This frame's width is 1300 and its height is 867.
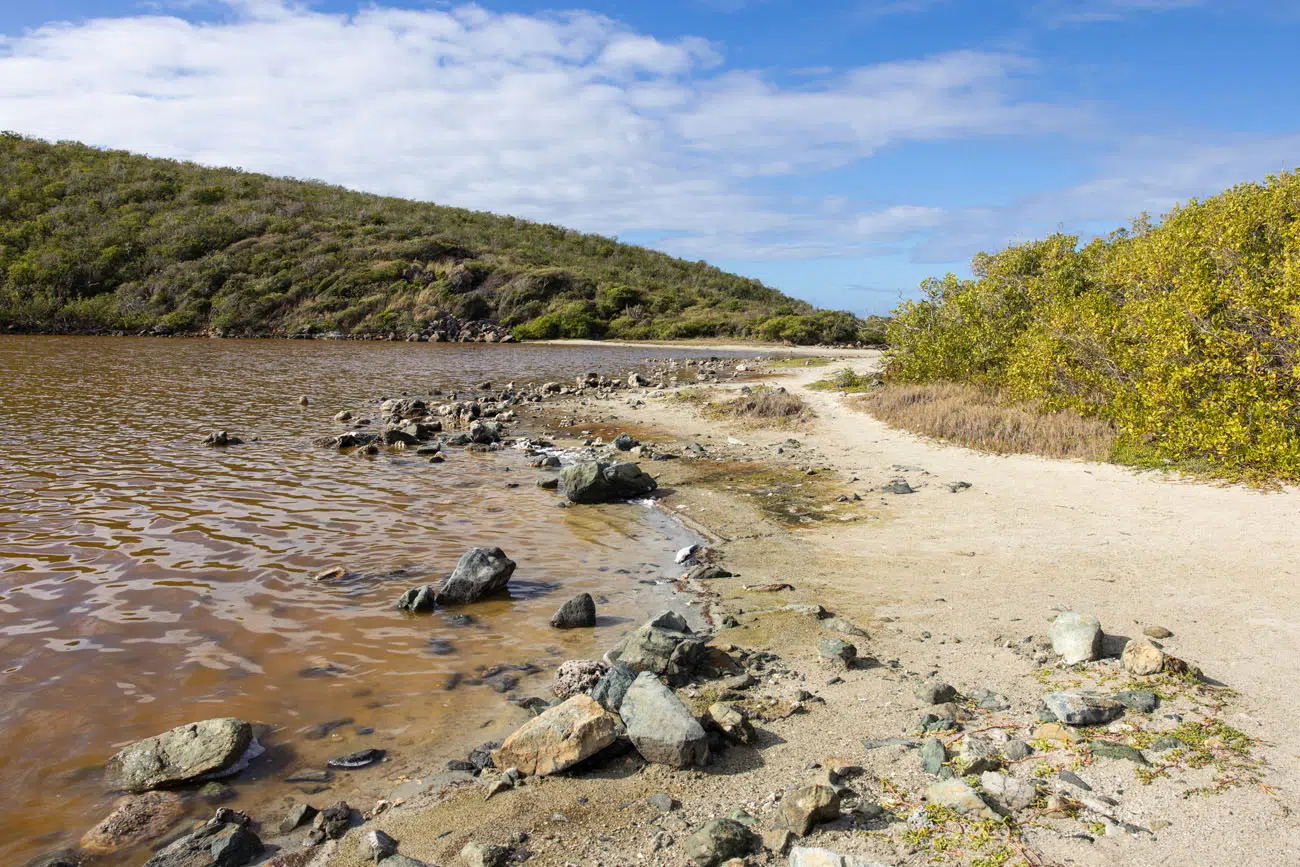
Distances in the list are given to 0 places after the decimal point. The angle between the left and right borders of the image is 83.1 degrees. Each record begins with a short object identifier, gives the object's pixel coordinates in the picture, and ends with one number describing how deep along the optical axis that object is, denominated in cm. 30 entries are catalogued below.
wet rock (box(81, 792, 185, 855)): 394
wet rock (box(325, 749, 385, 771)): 464
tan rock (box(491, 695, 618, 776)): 430
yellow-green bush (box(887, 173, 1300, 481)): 1060
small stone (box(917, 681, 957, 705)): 494
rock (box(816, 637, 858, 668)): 566
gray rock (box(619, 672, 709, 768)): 427
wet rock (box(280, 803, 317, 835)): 404
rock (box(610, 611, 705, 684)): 557
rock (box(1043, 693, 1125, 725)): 444
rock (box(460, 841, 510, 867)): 352
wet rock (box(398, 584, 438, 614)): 720
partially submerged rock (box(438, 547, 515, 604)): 741
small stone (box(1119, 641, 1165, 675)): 497
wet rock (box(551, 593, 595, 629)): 690
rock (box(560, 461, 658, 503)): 1155
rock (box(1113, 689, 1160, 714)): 458
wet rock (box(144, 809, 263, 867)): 372
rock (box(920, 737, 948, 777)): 408
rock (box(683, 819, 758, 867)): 339
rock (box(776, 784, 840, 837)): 357
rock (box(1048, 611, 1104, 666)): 538
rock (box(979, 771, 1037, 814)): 370
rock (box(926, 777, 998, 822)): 365
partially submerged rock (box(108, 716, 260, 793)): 442
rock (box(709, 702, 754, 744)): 454
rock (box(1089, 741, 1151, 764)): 405
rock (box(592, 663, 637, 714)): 502
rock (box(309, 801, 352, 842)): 394
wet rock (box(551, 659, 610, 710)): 552
